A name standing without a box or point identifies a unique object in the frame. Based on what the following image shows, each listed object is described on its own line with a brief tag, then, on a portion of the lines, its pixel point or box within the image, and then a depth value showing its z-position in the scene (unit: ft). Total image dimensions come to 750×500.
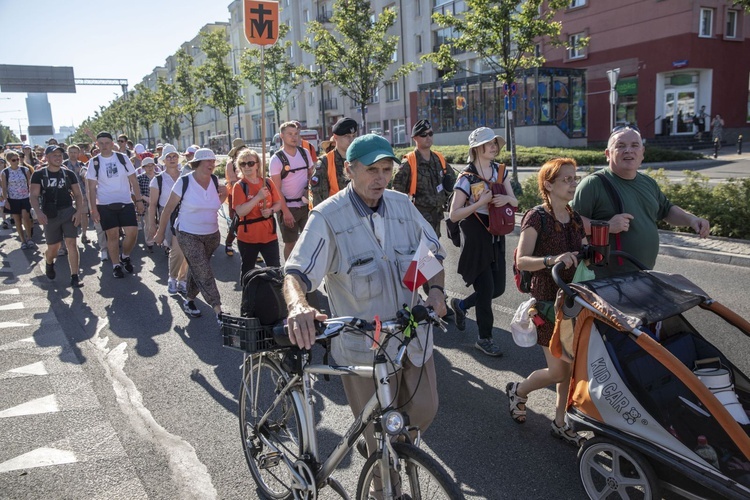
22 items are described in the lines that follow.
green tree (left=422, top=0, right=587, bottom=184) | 52.75
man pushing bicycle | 8.98
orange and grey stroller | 8.30
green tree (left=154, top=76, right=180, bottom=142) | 159.63
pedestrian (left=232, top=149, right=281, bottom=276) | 21.17
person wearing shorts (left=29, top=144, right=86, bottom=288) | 29.27
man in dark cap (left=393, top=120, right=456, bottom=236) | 21.03
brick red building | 105.91
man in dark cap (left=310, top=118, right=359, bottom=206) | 22.40
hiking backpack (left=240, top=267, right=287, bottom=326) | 9.44
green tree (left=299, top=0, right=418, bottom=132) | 82.12
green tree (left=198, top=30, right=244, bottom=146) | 111.86
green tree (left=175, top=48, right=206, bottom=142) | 130.52
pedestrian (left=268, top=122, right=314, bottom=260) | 23.86
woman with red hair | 12.22
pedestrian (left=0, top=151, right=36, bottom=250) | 41.19
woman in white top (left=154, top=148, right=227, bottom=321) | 21.56
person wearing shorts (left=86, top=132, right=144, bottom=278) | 30.50
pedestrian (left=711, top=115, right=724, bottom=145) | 95.62
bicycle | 7.60
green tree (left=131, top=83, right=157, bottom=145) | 209.55
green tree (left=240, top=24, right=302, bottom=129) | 118.11
